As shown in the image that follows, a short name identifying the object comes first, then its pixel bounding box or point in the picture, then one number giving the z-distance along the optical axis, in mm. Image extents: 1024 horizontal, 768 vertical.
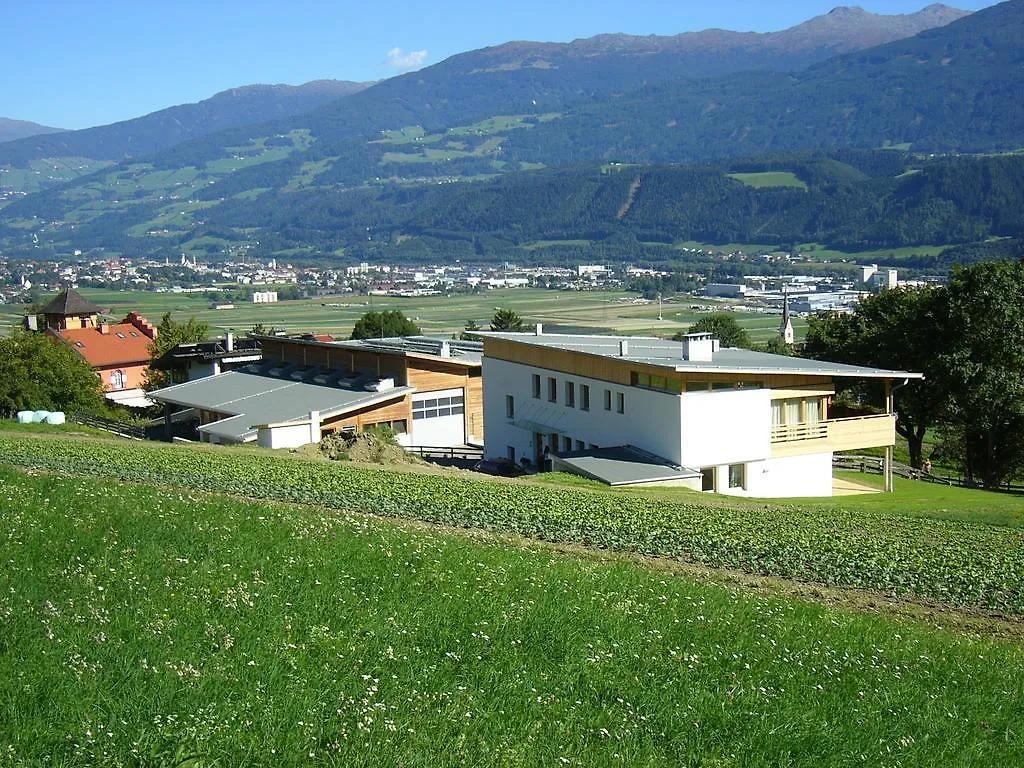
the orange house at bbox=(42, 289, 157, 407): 79062
